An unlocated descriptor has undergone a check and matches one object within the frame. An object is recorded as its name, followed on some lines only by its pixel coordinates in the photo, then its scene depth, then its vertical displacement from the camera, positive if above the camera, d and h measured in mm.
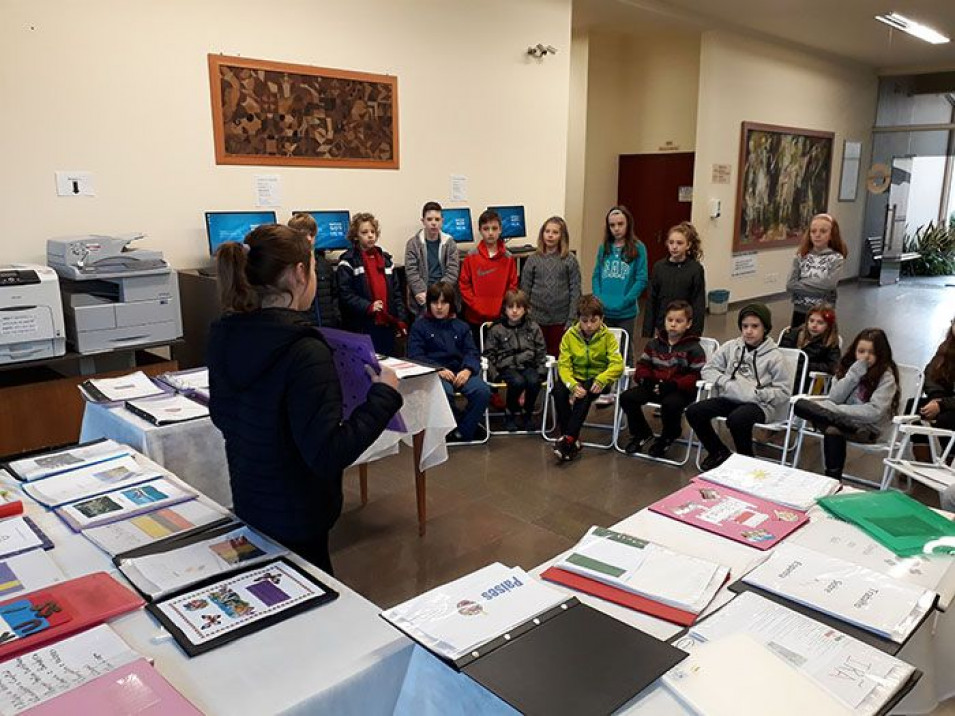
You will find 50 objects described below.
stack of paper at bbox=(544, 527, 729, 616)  1460 -768
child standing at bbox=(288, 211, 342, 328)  4848 -590
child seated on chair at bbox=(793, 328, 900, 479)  3633 -987
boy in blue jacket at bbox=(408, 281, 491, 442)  4426 -878
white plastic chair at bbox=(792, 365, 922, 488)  3508 -996
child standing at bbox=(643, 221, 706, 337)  4719 -449
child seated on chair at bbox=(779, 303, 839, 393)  4301 -786
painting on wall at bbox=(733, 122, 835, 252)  9352 +354
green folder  1719 -774
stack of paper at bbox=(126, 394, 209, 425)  2506 -725
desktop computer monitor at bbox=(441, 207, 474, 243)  5939 -136
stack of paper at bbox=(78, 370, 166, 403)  2758 -717
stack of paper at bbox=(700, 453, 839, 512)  1973 -777
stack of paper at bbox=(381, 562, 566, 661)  1243 -735
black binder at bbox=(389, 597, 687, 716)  1096 -738
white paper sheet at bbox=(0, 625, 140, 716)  1121 -754
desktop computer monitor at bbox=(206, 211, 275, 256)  4504 -116
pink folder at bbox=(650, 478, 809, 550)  1771 -785
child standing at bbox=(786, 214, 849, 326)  4941 -382
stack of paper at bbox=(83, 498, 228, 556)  1646 -759
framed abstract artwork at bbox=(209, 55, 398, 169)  4660 +631
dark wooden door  9023 +224
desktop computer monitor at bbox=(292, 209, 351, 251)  5055 -156
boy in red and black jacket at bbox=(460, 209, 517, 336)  5285 -525
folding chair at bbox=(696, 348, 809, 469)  3883 -1061
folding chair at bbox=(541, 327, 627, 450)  4445 -1155
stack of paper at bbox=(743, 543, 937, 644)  1392 -778
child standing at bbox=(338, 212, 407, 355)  4953 -543
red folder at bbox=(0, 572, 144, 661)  1270 -753
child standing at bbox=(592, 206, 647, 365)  4980 -426
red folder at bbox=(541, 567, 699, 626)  1407 -780
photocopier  3676 -454
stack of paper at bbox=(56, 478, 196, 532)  1766 -758
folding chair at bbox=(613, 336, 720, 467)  4223 -1279
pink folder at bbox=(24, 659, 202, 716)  1083 -749
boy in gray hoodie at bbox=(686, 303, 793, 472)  3871 -954
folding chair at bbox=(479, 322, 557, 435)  4535 -1130
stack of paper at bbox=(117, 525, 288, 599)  1471 -754
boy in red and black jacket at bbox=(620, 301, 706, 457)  4215 -981
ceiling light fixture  8248 +2163
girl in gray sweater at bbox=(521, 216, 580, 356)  5172 -508
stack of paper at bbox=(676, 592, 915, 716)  1179 -780
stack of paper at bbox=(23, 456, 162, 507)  1891 -753
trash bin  8961 -1132
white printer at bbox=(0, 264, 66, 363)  3416 -514
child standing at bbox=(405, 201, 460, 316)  5340 -383
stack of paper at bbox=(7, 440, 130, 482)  2047 -748
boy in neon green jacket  4332 -927
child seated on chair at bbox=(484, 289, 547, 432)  4699 -957
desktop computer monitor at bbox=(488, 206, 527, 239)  6324 -116
